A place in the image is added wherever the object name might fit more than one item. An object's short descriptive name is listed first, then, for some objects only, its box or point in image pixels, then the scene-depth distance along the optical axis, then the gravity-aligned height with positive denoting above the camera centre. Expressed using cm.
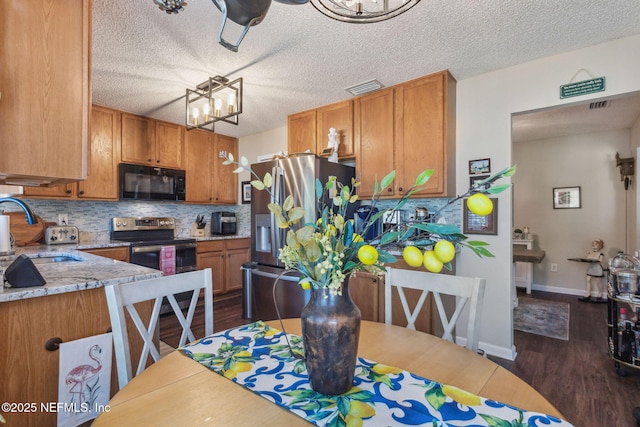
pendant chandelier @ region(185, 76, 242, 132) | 237 +91
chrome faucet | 144 +1
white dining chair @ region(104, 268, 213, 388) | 100 -32
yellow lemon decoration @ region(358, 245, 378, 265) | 67 -9
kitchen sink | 232 -34
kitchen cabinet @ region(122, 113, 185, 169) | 366 +91
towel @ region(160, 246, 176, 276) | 357 -52
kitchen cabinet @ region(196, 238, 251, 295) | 411 -62
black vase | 76 -31
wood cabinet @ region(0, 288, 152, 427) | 117 -50
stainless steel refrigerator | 283 -16
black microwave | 359 +39
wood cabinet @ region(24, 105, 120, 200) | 334 +61
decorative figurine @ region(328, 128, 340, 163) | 319 +71
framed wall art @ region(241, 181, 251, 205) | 474 +35
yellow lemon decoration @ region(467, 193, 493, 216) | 60 +2
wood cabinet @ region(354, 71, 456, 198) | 260 +72
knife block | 450 -23
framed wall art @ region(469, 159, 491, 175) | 257 +40
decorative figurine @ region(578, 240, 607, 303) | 421 -78
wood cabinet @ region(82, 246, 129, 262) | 312 -38
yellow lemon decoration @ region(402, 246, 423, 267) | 65 -9
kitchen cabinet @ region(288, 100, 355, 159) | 323 +96
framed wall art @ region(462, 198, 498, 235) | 254 -7
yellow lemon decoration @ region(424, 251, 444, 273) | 65 -10
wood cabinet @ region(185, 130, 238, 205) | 425 +64
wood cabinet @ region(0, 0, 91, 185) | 128 +55
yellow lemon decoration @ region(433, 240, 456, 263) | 63 -7
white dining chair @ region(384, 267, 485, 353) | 118 -32
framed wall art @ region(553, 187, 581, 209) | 460 +24
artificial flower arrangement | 65 -7
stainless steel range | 343 -35
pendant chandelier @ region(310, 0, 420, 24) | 133 +108
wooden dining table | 69 -45
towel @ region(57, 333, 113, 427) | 125 -68
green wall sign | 216 +90
